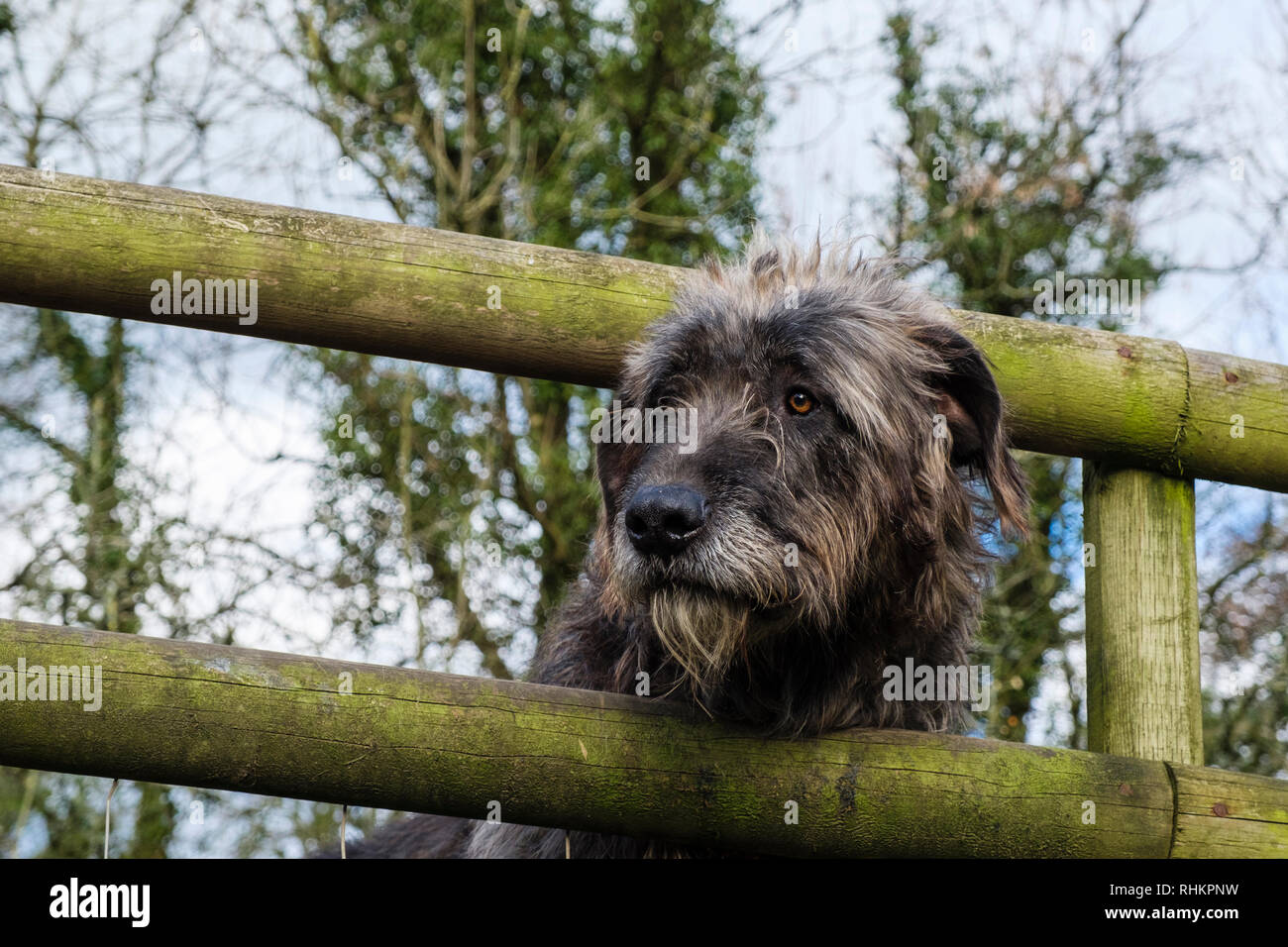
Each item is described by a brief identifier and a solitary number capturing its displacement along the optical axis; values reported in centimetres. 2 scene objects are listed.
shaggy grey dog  291
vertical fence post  345
